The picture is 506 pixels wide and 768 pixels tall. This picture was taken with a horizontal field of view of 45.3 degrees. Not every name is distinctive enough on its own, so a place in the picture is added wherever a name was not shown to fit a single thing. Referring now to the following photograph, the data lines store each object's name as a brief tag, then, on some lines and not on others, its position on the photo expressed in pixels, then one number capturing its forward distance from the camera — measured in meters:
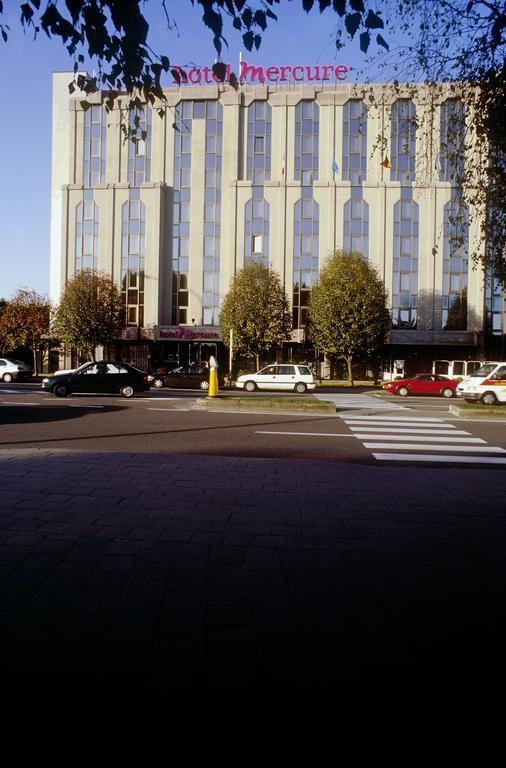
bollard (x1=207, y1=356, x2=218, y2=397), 19.45
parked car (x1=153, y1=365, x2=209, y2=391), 33.12
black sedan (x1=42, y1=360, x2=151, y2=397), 22.05
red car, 30.84
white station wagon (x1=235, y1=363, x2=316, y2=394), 30.81
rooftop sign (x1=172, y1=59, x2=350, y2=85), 47.09
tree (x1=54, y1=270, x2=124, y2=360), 41.41
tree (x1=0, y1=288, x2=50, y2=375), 45.16
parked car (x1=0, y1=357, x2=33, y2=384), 37.22
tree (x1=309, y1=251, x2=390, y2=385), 39.34
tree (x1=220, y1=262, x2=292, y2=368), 41.09
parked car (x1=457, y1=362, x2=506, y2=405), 22.77
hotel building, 46.56
